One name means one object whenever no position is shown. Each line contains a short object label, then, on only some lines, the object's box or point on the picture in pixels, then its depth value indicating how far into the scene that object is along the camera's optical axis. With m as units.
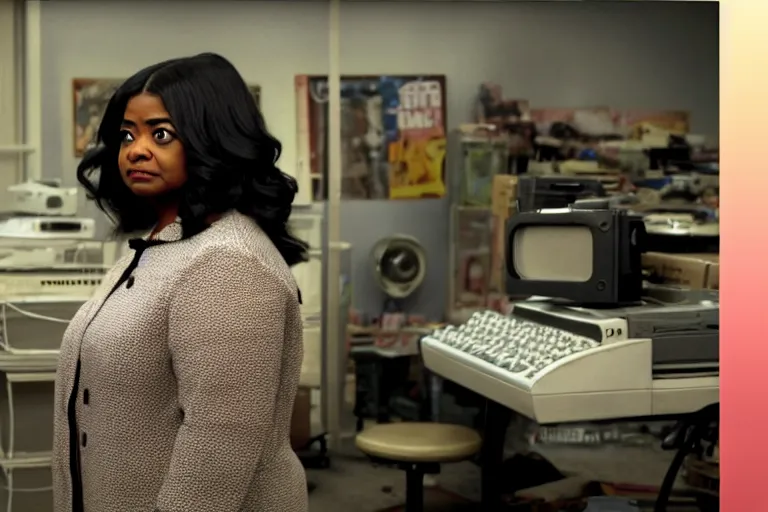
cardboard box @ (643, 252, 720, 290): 2.49
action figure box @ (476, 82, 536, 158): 3.18
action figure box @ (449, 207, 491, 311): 3.21
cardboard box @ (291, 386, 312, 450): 3.11
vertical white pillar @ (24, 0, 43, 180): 3.03
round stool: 2.56
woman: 1.22
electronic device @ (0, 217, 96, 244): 2.82
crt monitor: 2.34
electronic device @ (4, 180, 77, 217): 2.89
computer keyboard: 2.13
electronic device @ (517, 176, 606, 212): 2.81
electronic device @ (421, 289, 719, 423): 2.05
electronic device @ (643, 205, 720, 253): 2.76
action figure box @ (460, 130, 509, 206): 3.17
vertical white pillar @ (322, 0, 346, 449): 3.12
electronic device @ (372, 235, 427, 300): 3.19
